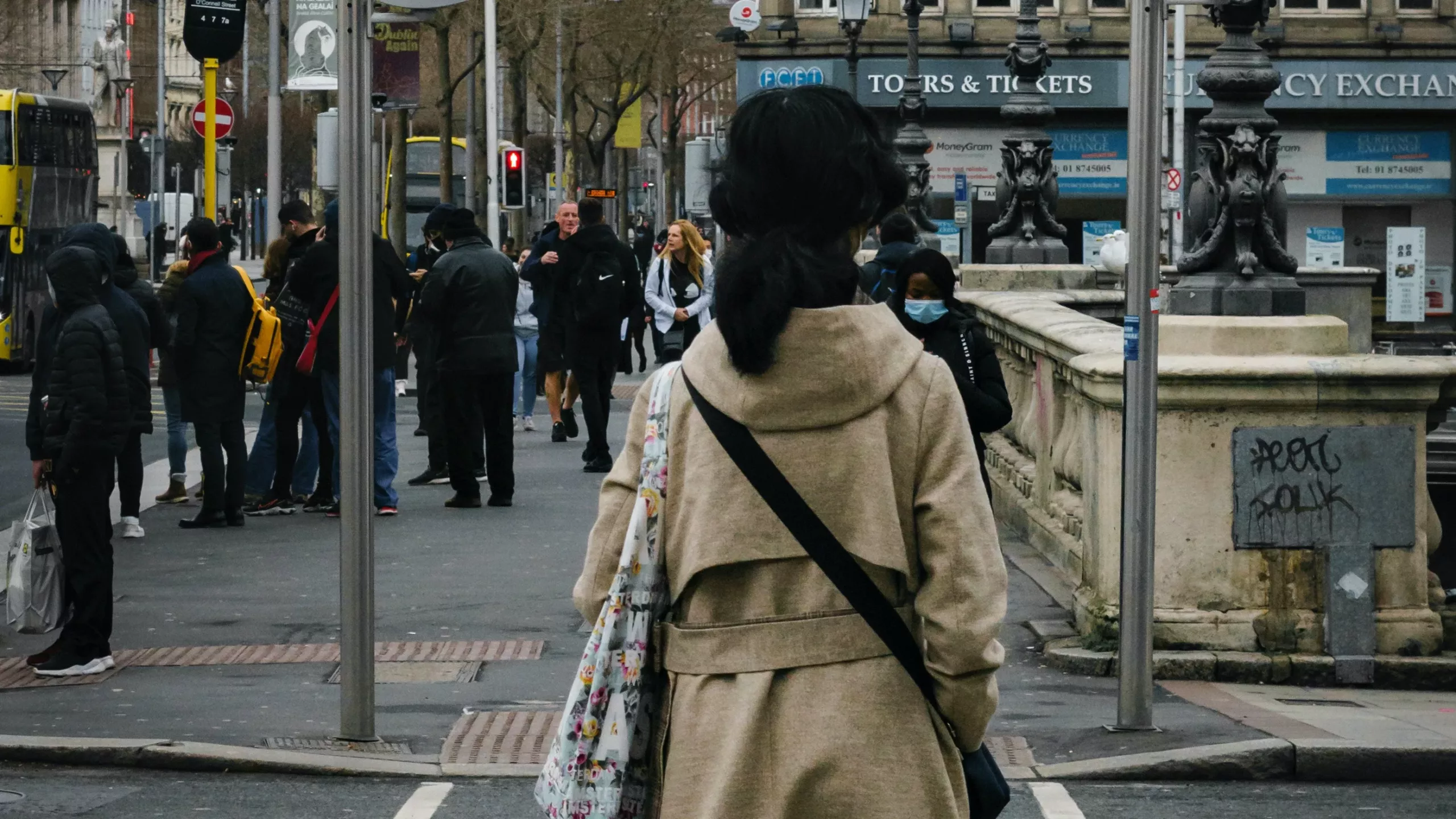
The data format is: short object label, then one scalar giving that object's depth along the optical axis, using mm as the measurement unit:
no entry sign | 29625
